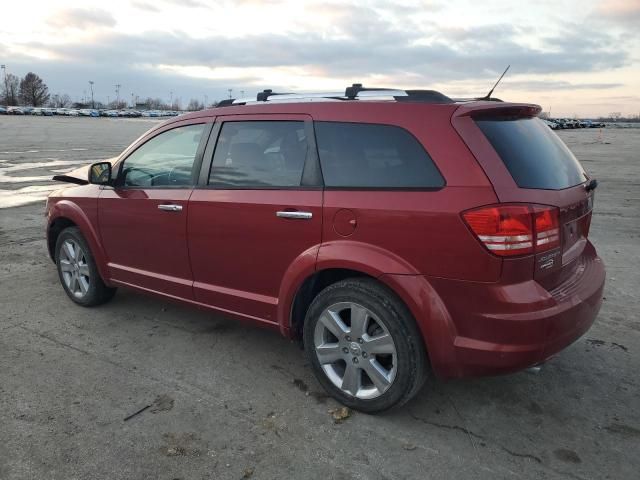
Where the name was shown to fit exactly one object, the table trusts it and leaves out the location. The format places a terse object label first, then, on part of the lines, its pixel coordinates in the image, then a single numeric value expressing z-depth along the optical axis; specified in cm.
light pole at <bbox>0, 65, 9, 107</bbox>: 13475
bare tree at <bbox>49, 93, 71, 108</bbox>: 15712
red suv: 277
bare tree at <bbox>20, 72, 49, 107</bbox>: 13688
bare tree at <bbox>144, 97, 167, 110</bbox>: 18840
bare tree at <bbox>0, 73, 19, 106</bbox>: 13425
